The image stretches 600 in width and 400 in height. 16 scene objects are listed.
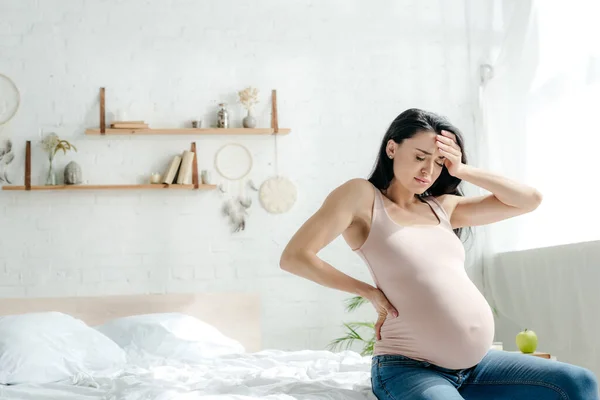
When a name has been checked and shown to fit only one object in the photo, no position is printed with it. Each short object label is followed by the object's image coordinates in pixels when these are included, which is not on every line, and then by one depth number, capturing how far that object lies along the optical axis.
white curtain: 3.17
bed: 2.05
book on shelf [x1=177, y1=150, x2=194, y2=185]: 4.07
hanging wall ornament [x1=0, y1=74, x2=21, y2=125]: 4.06
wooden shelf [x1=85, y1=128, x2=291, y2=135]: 4.06
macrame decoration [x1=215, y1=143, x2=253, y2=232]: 4.18
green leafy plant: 4.10
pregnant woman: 1.76
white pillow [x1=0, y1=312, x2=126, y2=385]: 2.74
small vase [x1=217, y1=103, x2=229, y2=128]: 4.14
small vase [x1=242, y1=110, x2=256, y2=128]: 4.16
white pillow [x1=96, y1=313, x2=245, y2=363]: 3.29
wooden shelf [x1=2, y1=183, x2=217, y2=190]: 3.97
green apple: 3.05
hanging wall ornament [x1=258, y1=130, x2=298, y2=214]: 4.20
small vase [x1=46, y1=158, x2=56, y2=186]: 3.99
